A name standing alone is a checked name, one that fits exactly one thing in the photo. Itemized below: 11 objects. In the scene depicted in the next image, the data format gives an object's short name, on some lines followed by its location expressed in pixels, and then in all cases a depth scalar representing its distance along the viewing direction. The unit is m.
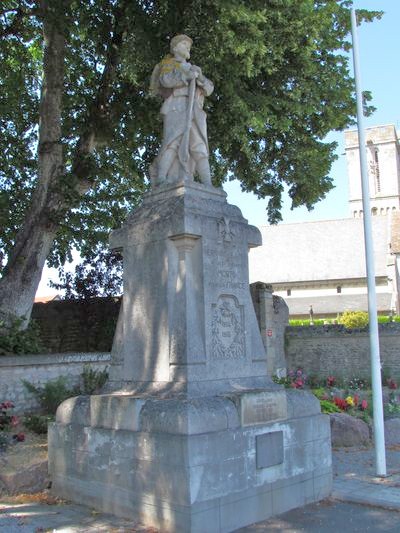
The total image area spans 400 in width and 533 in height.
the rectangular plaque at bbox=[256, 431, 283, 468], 5.64
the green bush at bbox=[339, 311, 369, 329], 32.21
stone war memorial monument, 5.18
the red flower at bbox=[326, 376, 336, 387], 18.49
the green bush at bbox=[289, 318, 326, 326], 33.44
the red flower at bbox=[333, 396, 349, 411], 11.51
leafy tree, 12.23
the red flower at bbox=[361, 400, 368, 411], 11.61
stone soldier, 6.68
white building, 43.31
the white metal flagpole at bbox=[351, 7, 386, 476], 7.54
